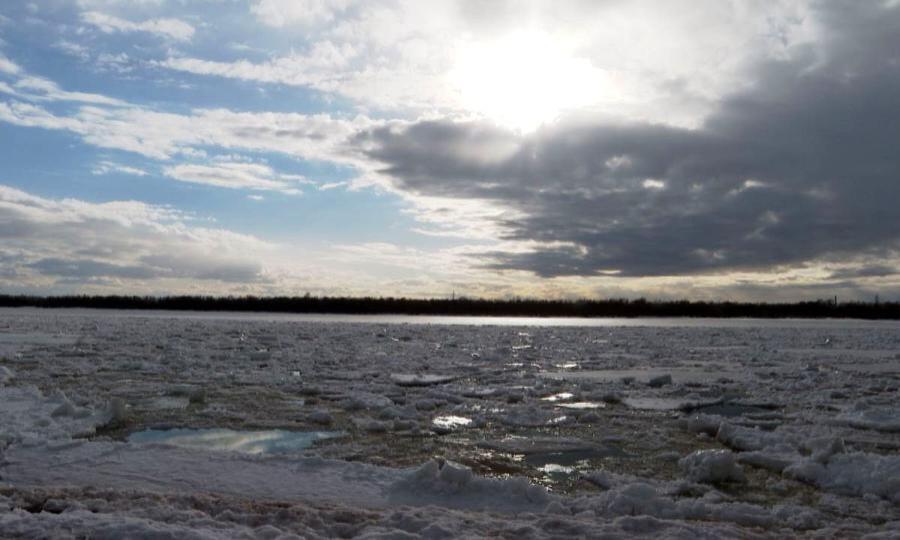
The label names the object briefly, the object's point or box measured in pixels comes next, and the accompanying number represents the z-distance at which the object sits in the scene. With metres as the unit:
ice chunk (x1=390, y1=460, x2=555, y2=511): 4.14
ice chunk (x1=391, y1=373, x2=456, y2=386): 10.06
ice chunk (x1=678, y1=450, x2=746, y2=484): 4.75
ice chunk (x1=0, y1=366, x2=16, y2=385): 9.03
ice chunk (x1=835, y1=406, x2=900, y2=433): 6.77
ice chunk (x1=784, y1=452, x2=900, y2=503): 4.45
